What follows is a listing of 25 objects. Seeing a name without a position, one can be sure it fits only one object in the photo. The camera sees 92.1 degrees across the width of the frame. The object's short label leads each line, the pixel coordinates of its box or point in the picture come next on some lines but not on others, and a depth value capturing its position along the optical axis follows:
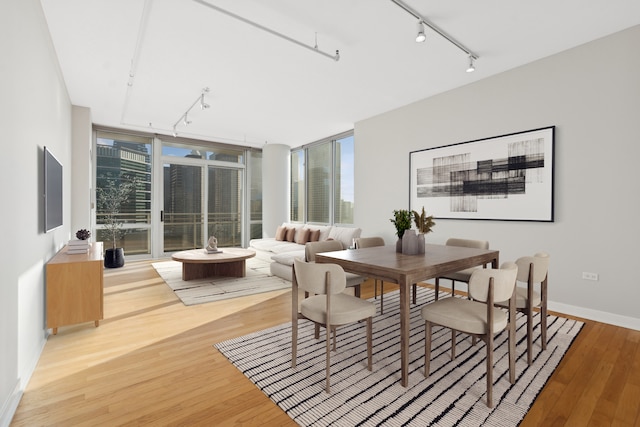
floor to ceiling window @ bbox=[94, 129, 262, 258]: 6.75
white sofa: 5.01
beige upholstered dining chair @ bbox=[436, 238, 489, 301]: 3.23
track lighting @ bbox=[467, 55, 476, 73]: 3.38
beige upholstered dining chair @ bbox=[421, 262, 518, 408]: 1.86
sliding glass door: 7.27
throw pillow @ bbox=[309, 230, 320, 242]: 6.22
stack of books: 3.37
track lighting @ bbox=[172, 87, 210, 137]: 4.56
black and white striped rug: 1.75
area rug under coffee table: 4.03
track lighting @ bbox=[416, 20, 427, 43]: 2.66
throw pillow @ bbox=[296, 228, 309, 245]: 6.37
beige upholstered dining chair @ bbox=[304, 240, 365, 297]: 3.04
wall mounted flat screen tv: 2.80
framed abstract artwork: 3.54
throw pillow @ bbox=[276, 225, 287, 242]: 7.00
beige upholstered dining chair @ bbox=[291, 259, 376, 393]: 2.00
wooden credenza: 2.83
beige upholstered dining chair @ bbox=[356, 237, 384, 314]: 3.50
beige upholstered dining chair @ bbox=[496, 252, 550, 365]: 2.29
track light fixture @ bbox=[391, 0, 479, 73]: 2.61
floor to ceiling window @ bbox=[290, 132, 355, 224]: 6.76
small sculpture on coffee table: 5.16
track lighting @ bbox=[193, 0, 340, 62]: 2.57
